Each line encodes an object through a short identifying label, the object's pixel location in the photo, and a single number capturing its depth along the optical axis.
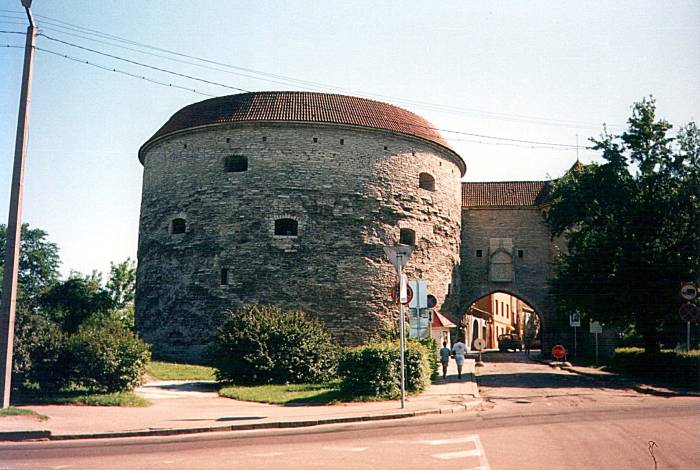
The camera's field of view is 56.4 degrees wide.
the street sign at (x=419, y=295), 15.91
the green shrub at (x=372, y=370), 14.34
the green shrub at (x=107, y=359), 14.45
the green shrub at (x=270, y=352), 17.62
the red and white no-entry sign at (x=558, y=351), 25.48
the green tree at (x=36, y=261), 44.55
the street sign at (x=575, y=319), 27.03
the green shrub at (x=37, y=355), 13.86
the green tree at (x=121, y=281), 47.88
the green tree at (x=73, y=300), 25.30
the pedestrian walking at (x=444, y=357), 19.67
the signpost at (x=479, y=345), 26.09
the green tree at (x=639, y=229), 19.56
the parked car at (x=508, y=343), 45.25
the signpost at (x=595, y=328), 26.26
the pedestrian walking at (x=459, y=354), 19.83
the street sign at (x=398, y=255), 13.34
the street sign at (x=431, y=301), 19.74
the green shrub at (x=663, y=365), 17.66
